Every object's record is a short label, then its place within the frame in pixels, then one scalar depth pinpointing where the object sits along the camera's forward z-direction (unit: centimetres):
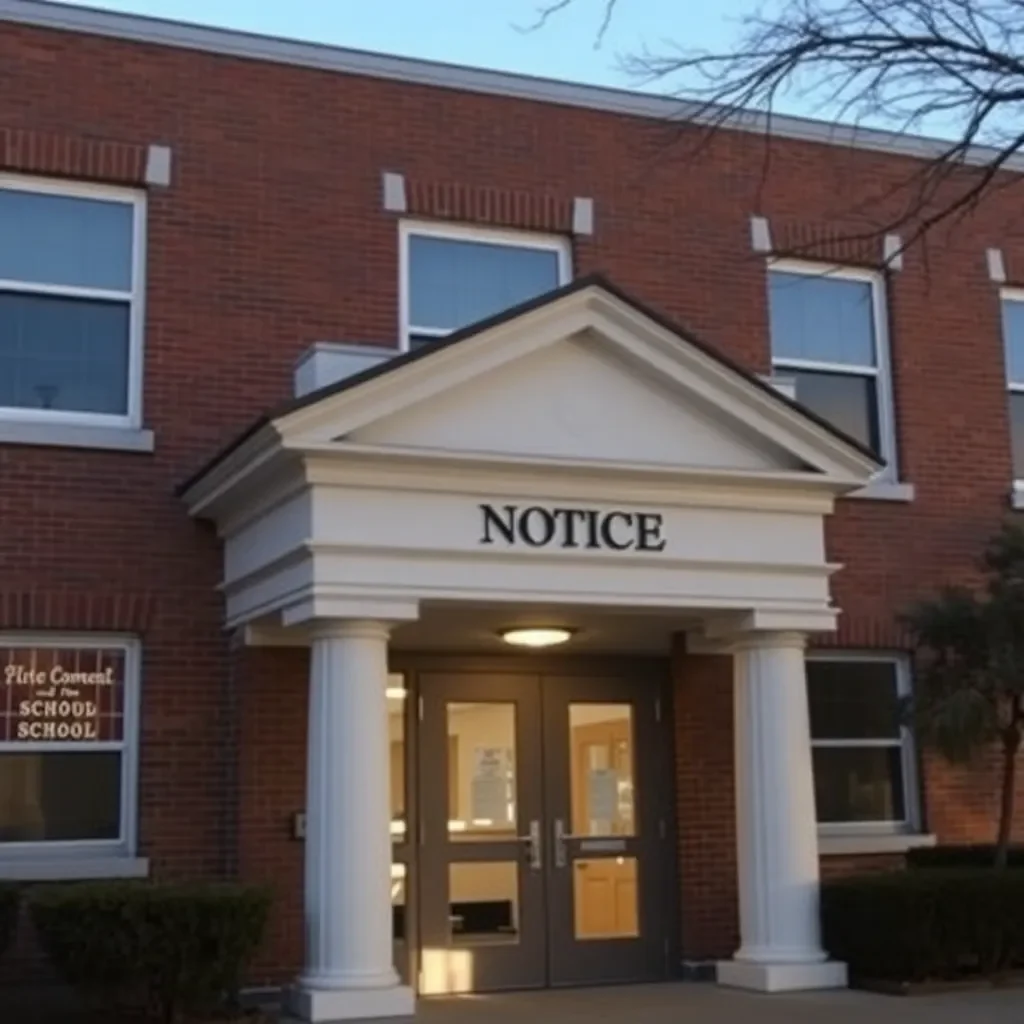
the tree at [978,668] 1260
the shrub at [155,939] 1021
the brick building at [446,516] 1126
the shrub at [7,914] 1084
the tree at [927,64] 816
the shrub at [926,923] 1188
